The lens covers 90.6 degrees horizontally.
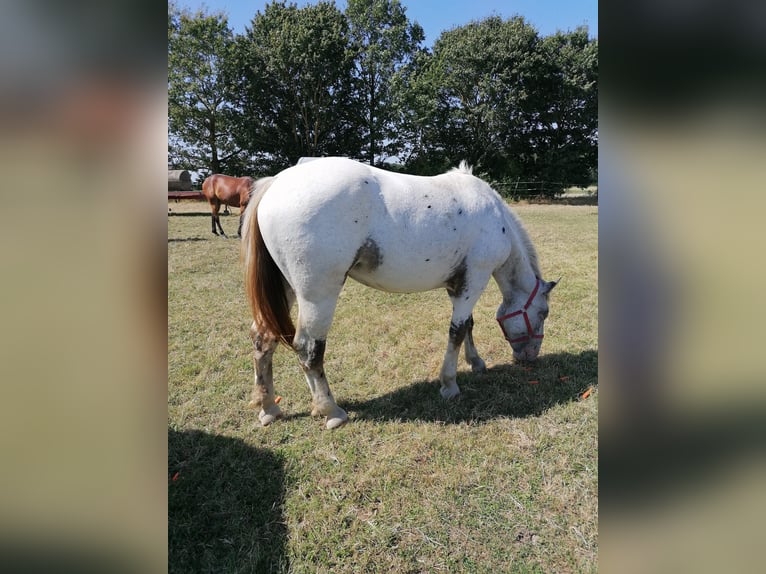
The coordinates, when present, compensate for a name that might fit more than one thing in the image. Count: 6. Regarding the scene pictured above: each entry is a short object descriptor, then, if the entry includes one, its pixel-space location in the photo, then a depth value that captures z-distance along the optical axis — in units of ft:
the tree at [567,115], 72.49
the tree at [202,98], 75.72
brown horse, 36.99
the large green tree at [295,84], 77.61
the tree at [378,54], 84.03
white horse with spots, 8.00
